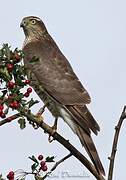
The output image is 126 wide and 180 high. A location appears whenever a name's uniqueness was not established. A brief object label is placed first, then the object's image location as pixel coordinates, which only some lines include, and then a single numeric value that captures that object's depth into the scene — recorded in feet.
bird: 51.11
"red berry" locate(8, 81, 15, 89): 34.78
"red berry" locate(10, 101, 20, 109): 34.64
